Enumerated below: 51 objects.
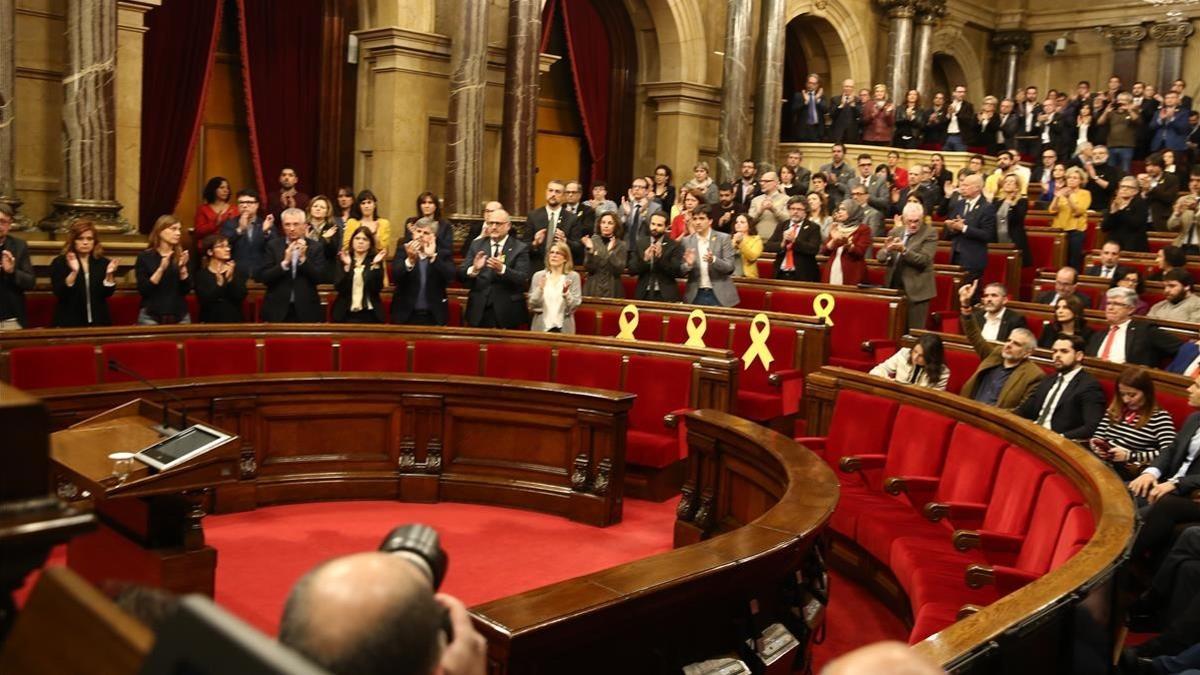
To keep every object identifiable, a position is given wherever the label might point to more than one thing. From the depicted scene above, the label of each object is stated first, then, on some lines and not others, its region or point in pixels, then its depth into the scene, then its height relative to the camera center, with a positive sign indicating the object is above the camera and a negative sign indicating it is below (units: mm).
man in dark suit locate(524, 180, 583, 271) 8375 +134
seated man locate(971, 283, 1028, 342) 6501 -283
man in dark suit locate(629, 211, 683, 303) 8094 -130
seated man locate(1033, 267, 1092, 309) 7016 -80
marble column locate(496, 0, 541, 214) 10492 +1286
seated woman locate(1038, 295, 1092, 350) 6332 -290
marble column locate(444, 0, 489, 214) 10086 +1147
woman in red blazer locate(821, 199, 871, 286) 8961 +62
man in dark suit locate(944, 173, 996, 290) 8695 +273
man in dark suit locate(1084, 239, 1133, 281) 8195 +65
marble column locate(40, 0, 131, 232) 7695 +719
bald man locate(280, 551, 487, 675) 970 -338
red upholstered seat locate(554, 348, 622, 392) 6391 -703
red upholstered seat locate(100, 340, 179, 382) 5750 -703
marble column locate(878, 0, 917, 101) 16016 +3022
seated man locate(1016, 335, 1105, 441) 5062 -587
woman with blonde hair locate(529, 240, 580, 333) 6949 -319
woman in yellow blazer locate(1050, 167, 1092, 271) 9867 +487
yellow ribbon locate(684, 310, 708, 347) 6895 -501
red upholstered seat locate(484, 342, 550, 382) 6531 -694
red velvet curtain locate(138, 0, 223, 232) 9430 +1121
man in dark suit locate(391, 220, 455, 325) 7090 -289
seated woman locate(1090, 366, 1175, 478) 4805 -669
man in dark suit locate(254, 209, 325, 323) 6887 -286
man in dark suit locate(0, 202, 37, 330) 6152 -341
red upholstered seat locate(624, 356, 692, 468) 6164 -811
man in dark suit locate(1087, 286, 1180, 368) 6254 -363
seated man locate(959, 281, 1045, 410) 5516 -540
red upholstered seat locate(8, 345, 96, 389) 5426 -728
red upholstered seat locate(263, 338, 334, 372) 6297 -697
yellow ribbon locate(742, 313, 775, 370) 6902 -542
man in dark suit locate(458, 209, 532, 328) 7176 -245
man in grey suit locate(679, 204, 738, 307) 7957 -86
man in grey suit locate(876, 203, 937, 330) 8250 -5
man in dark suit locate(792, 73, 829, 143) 13625 +1734
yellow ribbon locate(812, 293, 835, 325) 7762 -331
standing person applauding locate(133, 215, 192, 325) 6457 -307
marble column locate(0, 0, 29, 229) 7309 +755
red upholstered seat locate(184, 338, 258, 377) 6000 -706
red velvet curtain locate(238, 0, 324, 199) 10195 +1351
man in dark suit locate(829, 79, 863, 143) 13484 +1692
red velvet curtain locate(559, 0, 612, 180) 12844 +2046
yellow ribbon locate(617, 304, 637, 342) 7254 -484
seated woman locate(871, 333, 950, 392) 6047 -550
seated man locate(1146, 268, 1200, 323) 6930 -157
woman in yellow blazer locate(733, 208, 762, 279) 8758 +34
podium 3711 -1018
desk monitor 3697 -744
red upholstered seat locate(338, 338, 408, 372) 6445 -694
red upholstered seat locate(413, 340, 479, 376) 6539 -693
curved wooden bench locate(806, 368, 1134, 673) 2355 -752
